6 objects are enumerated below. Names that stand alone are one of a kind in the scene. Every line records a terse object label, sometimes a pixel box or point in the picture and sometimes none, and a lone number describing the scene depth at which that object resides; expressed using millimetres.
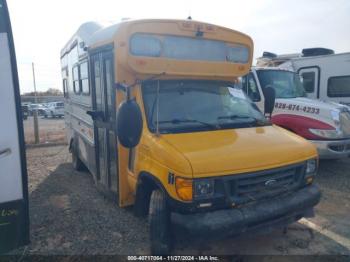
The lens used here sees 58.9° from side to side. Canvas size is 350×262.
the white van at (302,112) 6820
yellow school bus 3260
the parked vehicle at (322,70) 9844
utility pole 12870
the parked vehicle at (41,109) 31656
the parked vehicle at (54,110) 30672
